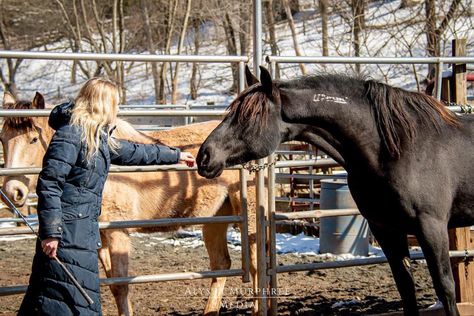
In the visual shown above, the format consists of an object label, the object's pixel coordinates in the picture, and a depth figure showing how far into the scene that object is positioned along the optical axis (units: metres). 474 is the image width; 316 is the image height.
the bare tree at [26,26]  26.17
